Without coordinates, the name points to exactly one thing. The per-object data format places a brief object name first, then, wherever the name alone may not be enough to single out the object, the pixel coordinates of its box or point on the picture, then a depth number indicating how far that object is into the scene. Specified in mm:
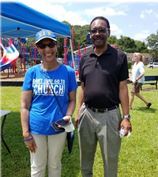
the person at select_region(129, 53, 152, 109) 4862
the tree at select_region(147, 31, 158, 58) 64146
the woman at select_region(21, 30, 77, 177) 1603
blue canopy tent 2634
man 1632
